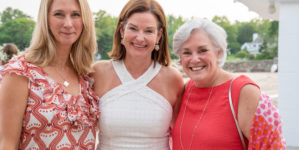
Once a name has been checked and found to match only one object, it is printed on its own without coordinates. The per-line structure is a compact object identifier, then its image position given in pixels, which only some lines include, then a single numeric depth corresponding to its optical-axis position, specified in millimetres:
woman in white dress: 2500
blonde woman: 2014
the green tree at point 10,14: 69938
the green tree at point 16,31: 63281
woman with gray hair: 1969
